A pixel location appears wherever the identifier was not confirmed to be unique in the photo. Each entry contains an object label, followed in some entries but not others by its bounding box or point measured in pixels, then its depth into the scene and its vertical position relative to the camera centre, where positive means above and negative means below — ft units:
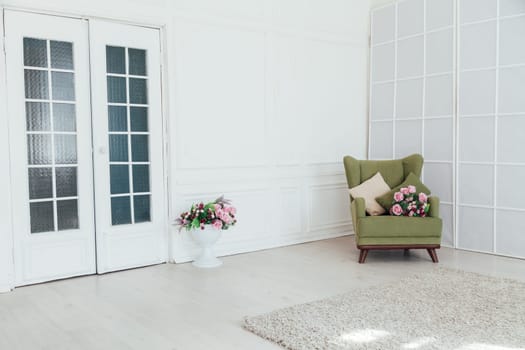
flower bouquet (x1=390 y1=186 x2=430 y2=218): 15.05 -1.67
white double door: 12.75 +0.16
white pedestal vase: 14.58 -2.73
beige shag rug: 8.80 -3.34
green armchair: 14.76 -2.41
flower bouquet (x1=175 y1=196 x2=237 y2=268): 14.49 -2.10
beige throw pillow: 15.94 -1.37
